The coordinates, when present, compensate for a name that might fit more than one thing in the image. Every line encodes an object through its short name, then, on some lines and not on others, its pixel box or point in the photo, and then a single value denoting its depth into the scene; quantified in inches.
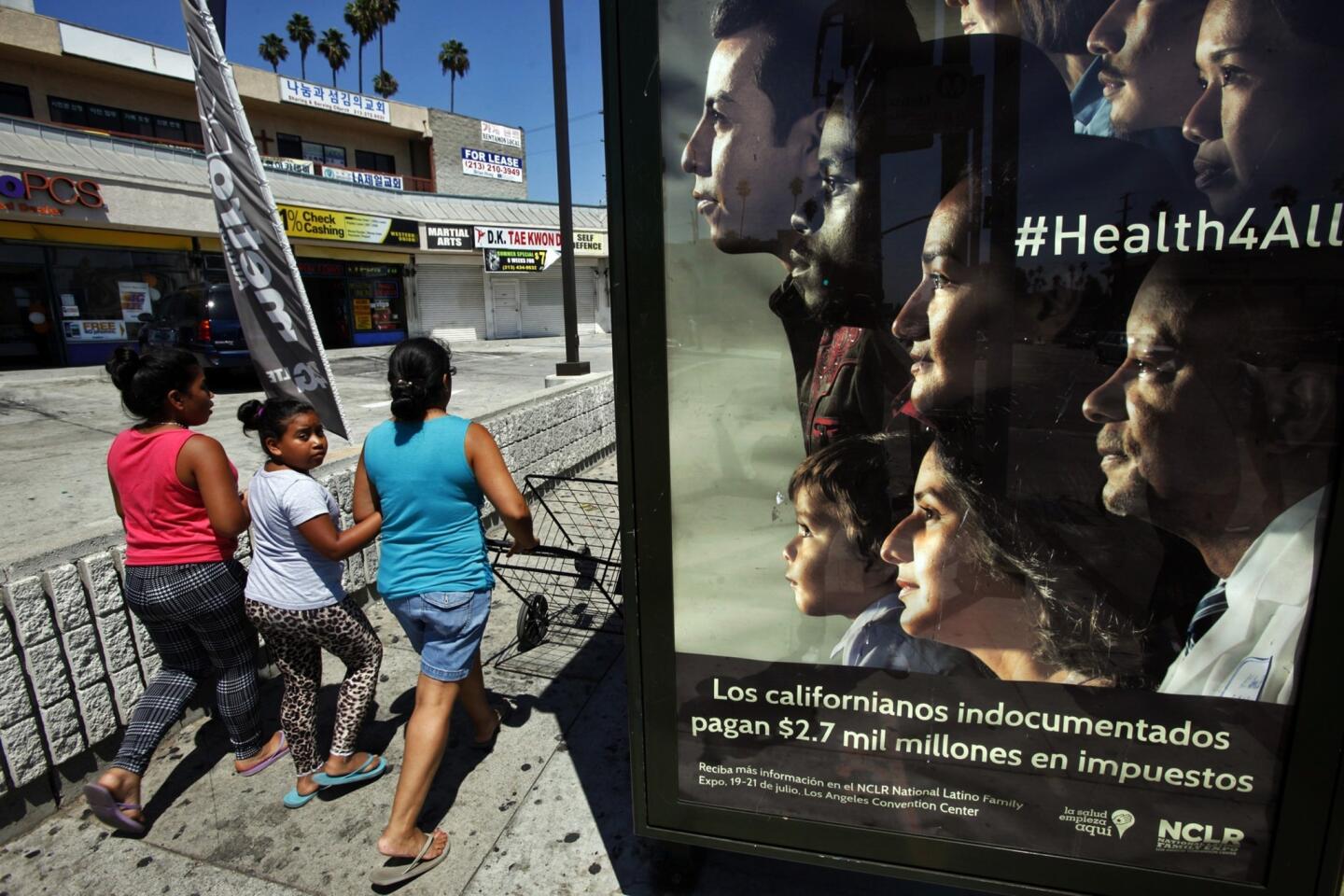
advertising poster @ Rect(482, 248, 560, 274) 1062.4
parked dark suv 518.0
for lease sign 1455.5
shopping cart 160.5
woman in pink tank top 113.5
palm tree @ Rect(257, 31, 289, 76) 2218.3
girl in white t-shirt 111.0
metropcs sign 576.4
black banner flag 164.7
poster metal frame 70.4
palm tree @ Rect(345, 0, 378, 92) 2177.7
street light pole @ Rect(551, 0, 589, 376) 437.4
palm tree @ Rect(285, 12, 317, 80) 2174.0
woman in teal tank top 105.0
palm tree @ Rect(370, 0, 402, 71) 2215.3
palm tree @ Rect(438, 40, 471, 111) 2434.8
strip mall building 638.5
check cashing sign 805.9
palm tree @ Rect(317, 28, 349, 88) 2233.0
